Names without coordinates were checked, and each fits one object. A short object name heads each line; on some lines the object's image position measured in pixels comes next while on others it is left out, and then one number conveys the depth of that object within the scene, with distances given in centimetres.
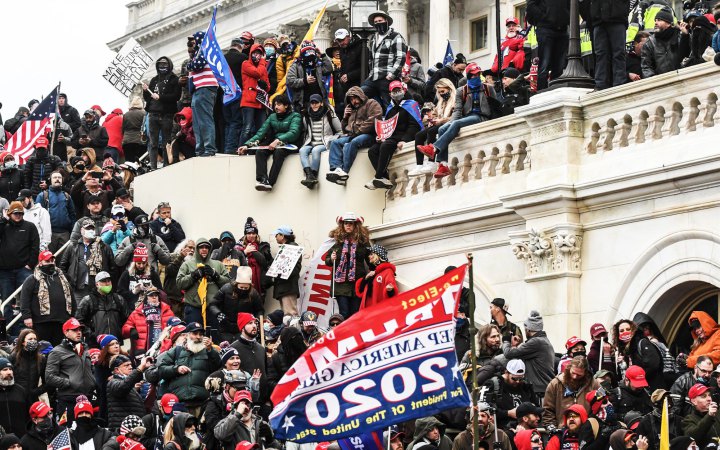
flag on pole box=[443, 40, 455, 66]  3456
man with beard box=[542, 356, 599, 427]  2228
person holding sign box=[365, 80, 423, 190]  2944
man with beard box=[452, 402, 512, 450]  2166
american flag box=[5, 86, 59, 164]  3866
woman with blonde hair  2888
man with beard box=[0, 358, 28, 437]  2597
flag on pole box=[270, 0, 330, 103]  3206
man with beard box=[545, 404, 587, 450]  2130
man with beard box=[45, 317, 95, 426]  2628
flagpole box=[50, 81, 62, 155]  3849
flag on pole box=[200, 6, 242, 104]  3219
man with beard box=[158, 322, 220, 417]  2552
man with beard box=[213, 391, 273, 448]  2334
